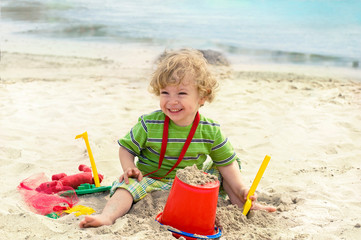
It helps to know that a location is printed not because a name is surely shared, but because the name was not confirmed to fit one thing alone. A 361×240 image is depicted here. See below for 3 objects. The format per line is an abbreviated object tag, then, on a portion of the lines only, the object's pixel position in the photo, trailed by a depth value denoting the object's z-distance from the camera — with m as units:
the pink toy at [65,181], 2.87
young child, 2.53
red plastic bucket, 2.09
